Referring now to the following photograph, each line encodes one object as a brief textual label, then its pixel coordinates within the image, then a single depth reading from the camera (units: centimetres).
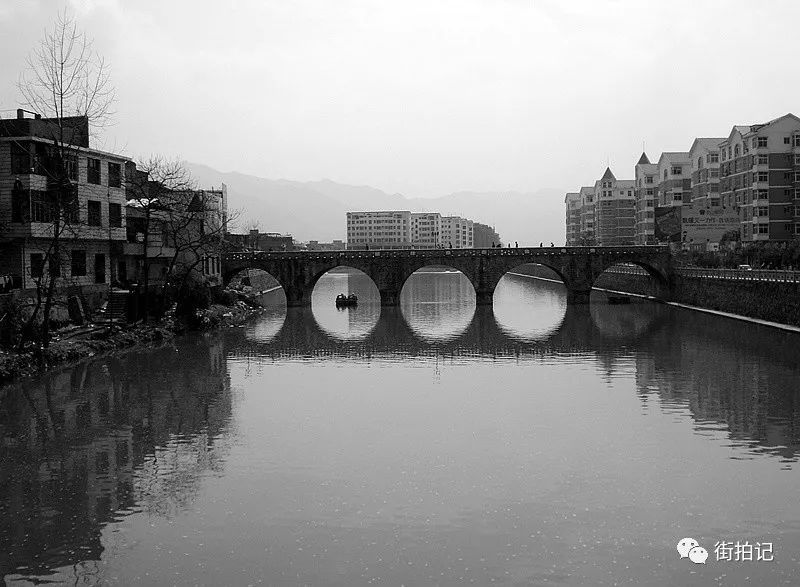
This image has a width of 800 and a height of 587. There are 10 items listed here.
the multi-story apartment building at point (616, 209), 13762
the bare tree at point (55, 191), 3462
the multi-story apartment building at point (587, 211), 15475
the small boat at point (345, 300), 7738
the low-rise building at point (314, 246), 17731
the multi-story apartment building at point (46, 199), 3959
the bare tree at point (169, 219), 5144
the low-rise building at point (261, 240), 9994
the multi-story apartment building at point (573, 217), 16738
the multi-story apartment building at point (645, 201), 11156
